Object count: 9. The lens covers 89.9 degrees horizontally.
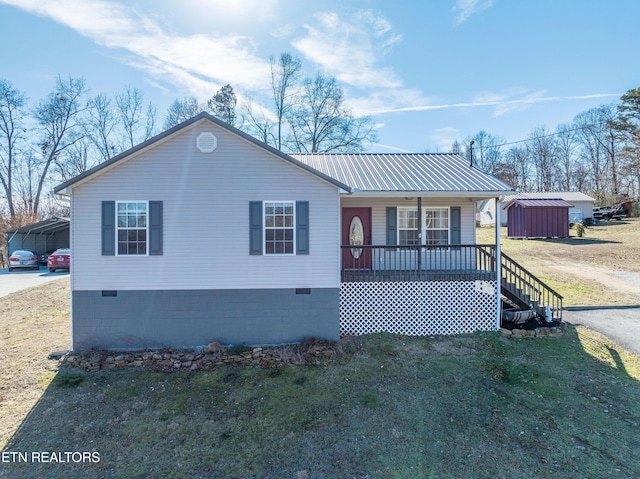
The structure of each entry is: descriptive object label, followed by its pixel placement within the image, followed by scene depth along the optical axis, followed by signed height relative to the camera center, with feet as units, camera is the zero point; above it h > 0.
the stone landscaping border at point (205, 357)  23.45 -9.07
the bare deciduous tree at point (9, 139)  92.58 +29.60
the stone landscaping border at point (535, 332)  28.18 -8.64
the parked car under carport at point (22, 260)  66.14 -4.42
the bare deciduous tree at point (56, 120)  94.84 +35.30
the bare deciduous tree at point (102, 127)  97.09 +33.64
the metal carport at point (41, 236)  67.15 +0.55
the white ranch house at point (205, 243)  24.98 -0.47
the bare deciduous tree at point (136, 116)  97.09 +37.31
